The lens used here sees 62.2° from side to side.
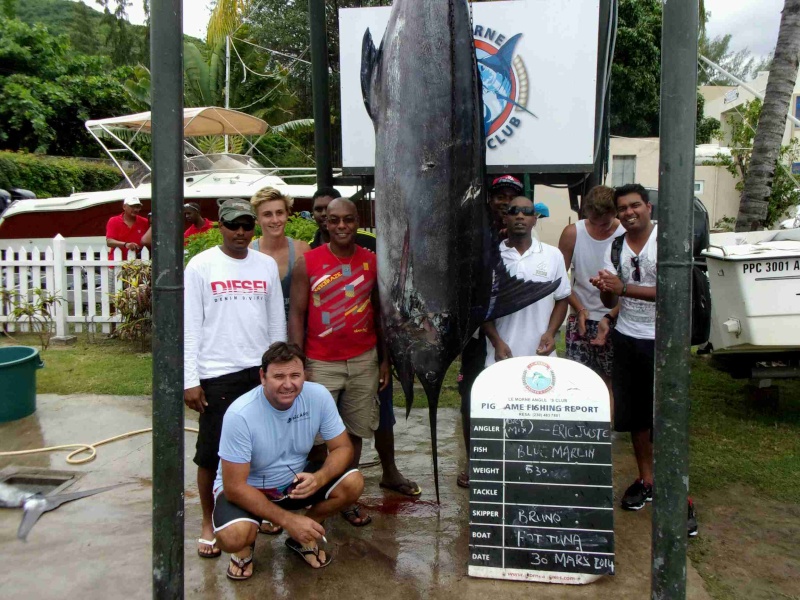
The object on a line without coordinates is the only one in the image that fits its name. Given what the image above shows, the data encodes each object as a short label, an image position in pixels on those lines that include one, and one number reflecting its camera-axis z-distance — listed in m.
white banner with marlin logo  3.42
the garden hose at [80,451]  3.69
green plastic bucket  4.26
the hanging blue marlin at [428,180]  2.33
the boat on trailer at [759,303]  3.76
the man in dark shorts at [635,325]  2.86
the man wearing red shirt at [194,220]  6.19
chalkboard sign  2.47
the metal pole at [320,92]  3.57
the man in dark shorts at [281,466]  2.41
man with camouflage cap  2.63
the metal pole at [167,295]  1.74
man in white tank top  3.38
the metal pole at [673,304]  1.68
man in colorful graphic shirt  2.86
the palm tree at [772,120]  6.38
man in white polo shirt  2.98
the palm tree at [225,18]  14.62
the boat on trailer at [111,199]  9.77
